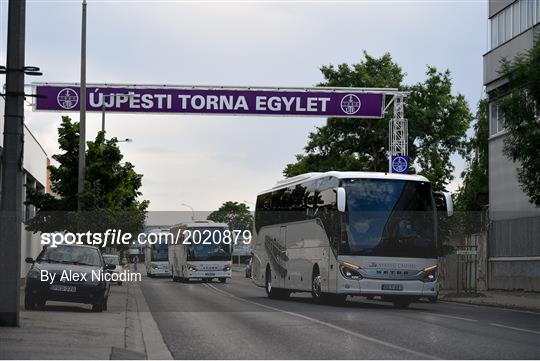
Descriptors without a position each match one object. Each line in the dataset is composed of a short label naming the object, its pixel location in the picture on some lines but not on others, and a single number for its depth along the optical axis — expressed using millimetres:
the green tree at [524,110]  26047
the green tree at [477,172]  62969
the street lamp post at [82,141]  33188
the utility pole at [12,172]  16094
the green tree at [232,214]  125619
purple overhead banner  37656
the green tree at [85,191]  34406
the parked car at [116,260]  50281
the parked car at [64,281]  23156
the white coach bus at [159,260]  73812
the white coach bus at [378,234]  26562
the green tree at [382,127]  63875
